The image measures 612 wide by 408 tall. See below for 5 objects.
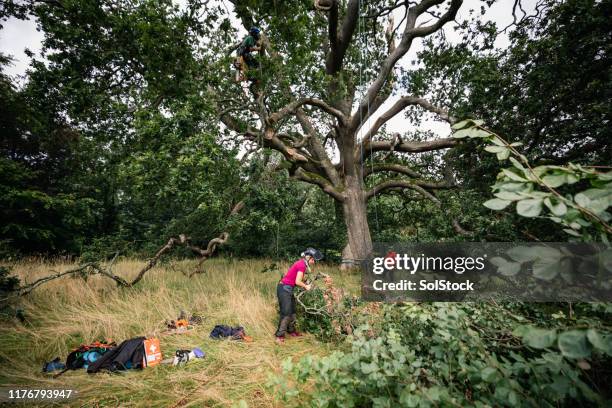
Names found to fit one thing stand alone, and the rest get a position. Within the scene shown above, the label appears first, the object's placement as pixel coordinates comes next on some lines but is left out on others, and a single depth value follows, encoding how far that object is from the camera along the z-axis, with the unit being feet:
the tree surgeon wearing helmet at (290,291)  15.58
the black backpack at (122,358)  11.87
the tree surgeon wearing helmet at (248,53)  16.92
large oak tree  16.26
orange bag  12.44
